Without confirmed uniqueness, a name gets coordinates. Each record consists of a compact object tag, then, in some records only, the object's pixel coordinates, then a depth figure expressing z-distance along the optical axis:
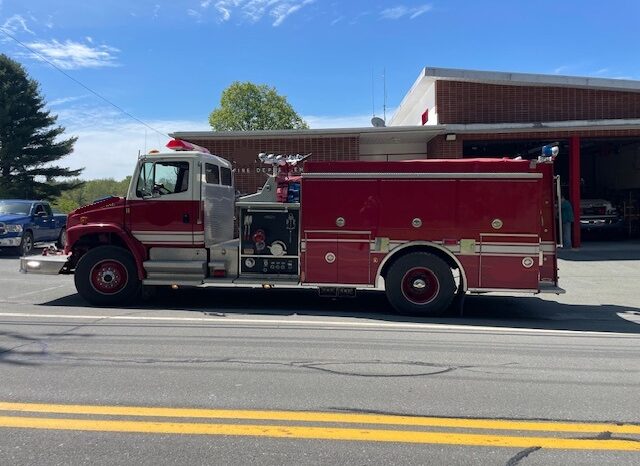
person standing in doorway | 15.53
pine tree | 39.16
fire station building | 16.36
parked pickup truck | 16.00
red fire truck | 7.97
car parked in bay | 20.39
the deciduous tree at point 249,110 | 49.91
